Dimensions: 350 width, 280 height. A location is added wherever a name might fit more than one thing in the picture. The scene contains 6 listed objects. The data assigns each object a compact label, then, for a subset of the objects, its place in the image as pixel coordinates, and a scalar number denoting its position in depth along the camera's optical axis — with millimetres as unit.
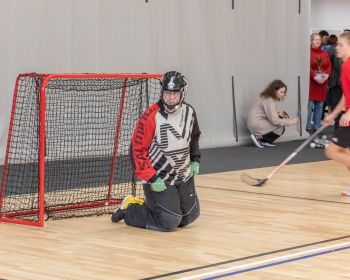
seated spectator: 16554
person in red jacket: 18720
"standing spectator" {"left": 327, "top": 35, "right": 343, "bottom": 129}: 18568
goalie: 7952
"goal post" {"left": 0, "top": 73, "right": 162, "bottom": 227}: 8753
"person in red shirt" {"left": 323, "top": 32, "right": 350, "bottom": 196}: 9712
